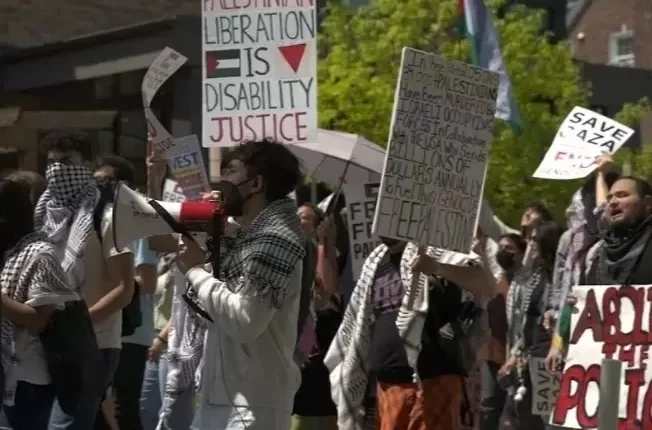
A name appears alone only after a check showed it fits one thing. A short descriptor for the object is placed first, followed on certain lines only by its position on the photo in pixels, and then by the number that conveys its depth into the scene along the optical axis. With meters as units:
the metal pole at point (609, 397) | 6.23
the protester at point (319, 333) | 9.94
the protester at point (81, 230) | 7.83
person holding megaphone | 5.85
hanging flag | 11.10
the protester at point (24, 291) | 6.60
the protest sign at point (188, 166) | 10.34
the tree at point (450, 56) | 29.69
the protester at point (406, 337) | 8.16
